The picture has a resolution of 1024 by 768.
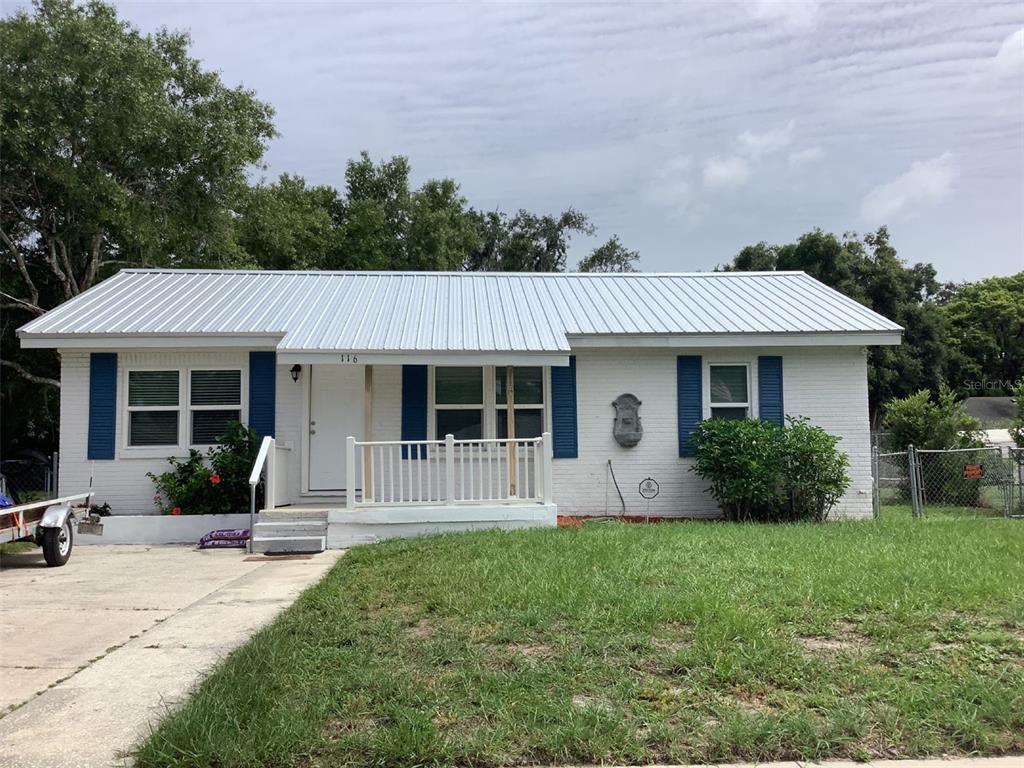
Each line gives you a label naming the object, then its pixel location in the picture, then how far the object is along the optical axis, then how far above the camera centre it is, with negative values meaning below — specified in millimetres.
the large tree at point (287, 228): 19422 +6270
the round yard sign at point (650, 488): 11430 -788
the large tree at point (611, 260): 35719 +8707
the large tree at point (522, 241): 35531 +9677
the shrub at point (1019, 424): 14445 +229
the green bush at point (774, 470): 10352 -477
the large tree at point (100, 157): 14695 +6178
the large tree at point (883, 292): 30844 +6168
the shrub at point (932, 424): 15391 +252
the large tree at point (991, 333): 42312 +6077
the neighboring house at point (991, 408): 33881 +1338
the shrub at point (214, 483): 10438 -613
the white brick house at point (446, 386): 10773 +825
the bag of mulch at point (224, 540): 9898 -1350
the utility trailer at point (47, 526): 8141 -967
